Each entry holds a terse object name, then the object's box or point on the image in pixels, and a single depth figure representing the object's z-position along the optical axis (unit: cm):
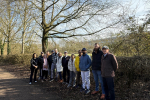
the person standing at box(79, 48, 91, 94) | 530
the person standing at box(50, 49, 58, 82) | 749
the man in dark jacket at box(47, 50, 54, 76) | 782
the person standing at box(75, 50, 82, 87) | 591
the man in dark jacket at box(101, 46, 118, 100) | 407
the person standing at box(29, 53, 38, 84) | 734
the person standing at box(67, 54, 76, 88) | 619
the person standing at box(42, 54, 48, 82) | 763
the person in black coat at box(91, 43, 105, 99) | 484
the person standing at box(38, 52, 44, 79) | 756
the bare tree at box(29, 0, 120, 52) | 873
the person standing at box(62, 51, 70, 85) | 673
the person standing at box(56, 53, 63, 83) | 711
